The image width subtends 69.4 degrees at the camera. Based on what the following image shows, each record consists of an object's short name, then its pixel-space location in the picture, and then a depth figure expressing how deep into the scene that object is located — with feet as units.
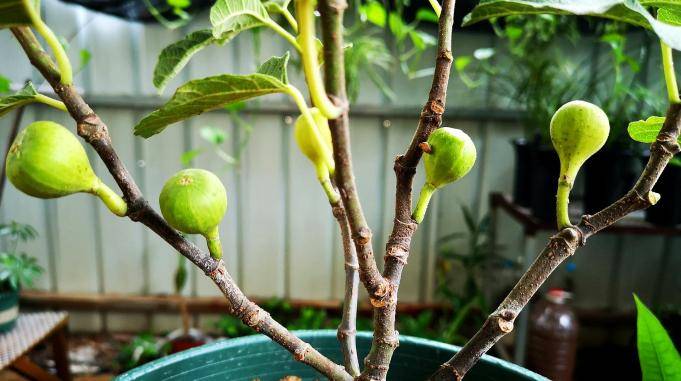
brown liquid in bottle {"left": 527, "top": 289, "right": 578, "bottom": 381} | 4.83
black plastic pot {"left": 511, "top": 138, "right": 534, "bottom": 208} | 4.85
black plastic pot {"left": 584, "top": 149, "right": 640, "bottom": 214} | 4.35
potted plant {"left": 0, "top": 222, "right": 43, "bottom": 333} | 4.73
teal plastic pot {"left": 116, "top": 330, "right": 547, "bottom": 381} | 1.67
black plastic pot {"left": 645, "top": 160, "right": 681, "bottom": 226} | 4.37
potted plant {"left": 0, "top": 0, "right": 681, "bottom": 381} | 0.84
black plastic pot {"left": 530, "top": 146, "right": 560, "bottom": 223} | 4.36
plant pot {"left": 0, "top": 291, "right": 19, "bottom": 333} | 4.70
